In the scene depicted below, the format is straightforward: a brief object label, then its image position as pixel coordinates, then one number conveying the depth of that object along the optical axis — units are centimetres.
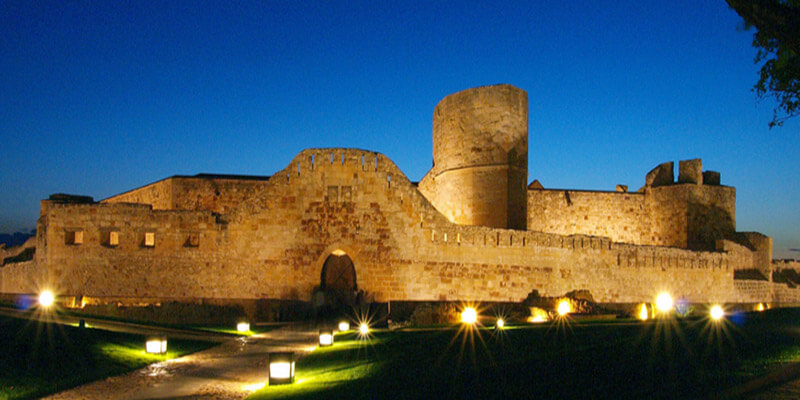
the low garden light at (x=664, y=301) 2196
